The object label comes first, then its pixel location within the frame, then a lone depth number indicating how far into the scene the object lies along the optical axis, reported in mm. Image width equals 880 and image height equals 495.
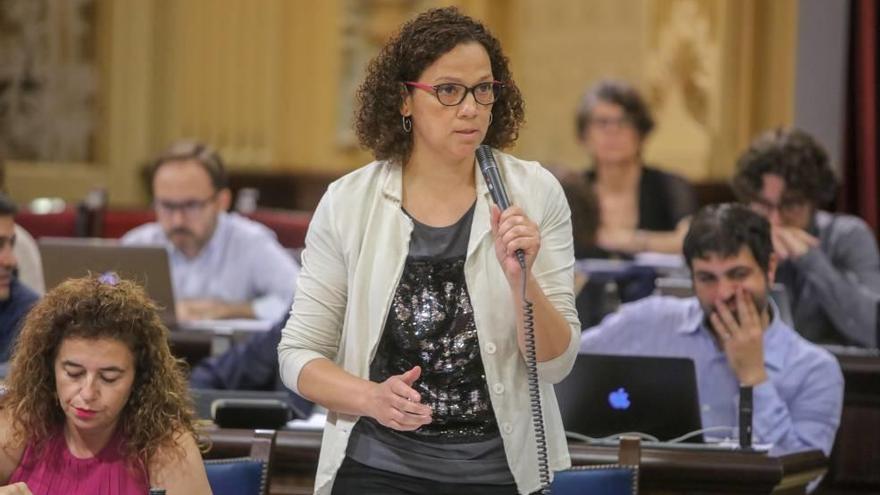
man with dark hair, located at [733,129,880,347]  10227
